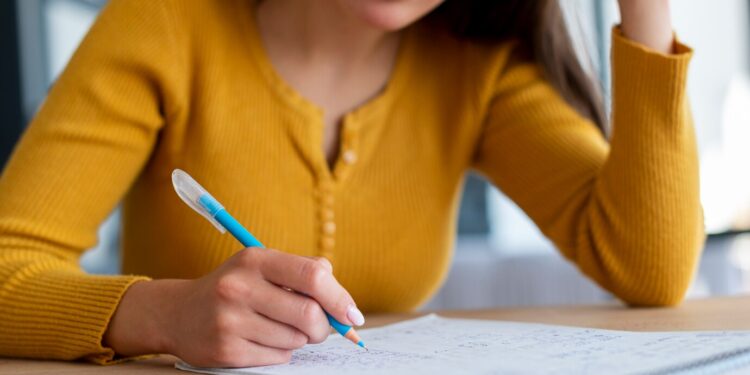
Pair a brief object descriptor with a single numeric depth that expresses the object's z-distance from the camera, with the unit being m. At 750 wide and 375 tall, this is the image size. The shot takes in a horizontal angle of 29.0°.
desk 0.96
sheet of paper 0.86
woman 1.15
